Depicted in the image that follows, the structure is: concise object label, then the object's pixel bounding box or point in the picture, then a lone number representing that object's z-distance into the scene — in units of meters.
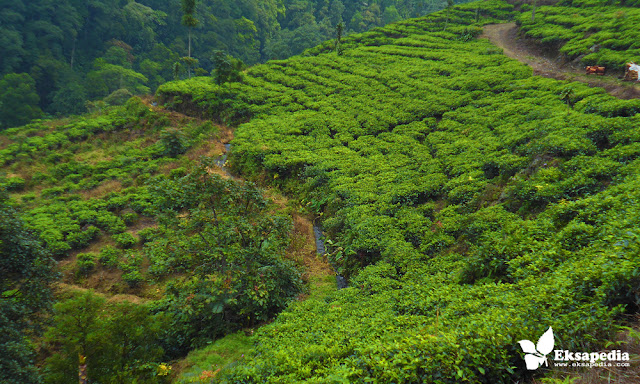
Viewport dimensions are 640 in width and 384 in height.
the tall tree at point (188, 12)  32.34
